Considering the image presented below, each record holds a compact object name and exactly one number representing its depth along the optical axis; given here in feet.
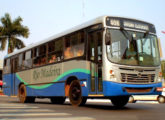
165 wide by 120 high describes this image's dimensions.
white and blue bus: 33.78
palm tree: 146.82
